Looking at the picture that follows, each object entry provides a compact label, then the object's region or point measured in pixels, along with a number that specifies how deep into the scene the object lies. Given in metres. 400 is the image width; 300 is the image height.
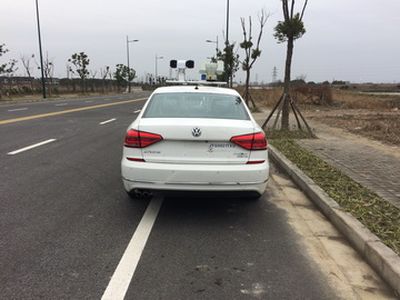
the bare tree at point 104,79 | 75.04
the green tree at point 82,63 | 65.69
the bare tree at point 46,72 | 56.28
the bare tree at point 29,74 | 54.59
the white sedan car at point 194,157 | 4.63
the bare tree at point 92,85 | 70.46
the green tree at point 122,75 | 83.44
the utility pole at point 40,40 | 37.53
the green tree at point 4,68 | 35.66
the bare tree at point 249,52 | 23.69
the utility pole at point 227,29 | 32.49
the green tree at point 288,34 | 12.35
